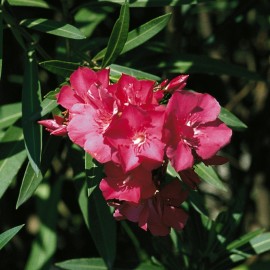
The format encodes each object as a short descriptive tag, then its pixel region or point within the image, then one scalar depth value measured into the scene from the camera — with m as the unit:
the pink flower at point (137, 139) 0.71
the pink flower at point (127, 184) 0.73
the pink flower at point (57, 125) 0.76
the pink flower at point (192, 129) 0.72
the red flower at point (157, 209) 0.78
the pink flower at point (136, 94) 0.73
